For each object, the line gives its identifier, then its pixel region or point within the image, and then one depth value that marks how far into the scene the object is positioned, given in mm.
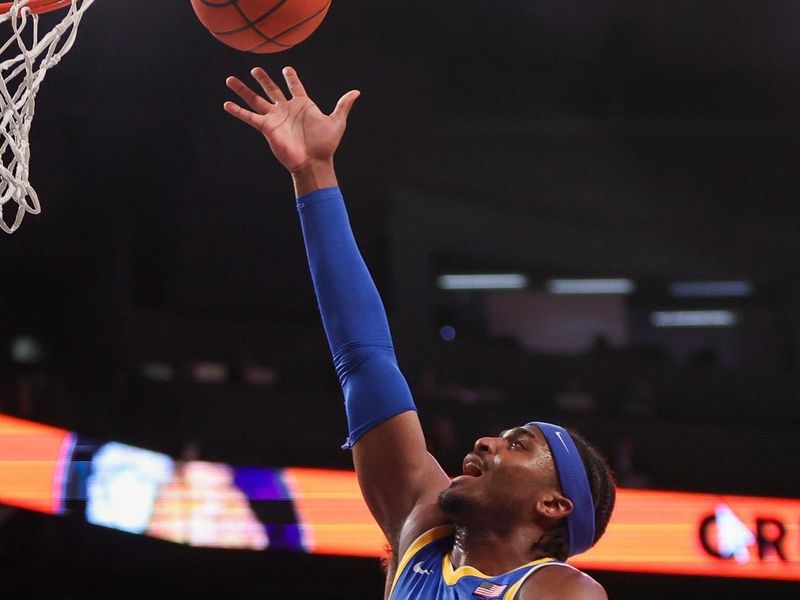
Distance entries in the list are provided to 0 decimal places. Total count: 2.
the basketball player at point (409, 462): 6764
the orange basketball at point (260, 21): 7064
